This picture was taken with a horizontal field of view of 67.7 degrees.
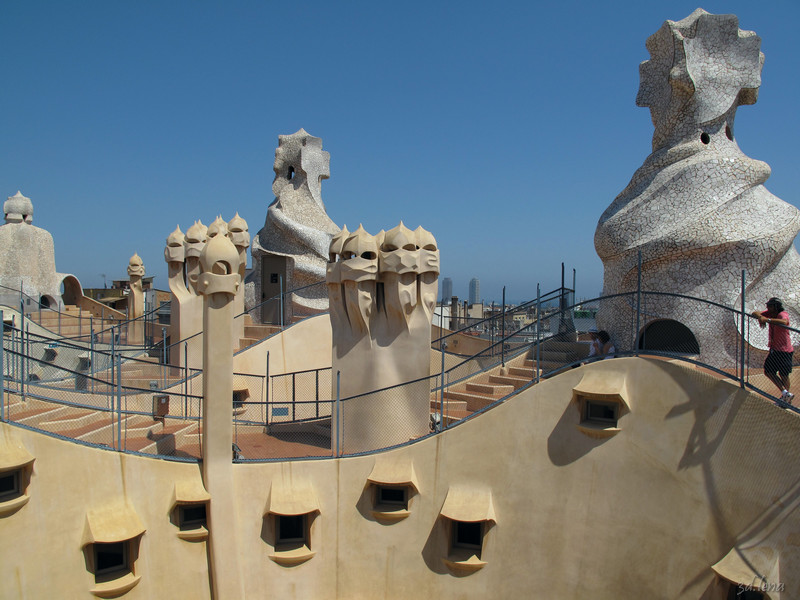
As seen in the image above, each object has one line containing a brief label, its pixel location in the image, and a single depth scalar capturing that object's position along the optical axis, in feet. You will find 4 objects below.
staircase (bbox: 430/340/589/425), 33.96
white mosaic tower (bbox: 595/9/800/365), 30.81
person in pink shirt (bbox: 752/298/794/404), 24.29
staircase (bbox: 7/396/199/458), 28.14
